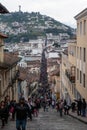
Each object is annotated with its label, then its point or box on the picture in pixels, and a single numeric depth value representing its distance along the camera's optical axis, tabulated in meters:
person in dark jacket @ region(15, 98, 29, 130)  10.82
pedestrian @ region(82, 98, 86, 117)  19.10
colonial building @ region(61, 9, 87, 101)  26.28
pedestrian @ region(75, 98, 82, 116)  19.73
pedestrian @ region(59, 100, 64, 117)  21.33
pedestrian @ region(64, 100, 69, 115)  22.18
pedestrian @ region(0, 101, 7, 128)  13.62
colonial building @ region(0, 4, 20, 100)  24.08
